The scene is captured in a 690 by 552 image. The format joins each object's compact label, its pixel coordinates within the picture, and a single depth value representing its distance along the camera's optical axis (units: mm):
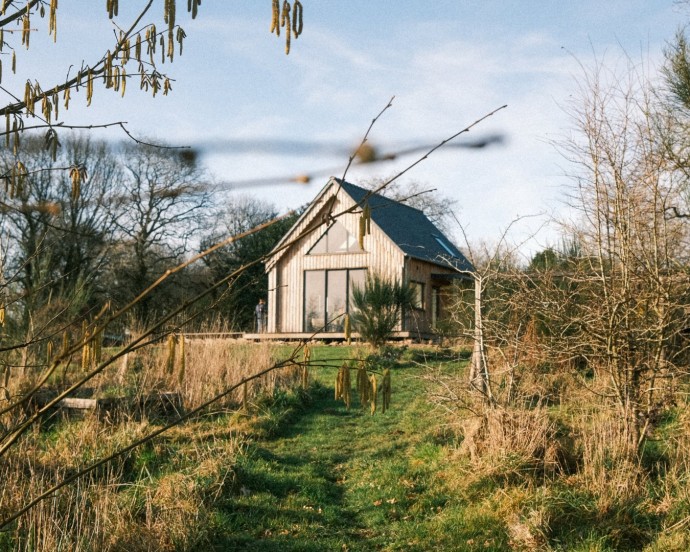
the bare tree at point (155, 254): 29438
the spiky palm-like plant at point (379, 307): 17219
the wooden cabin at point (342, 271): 23734
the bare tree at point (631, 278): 7441
